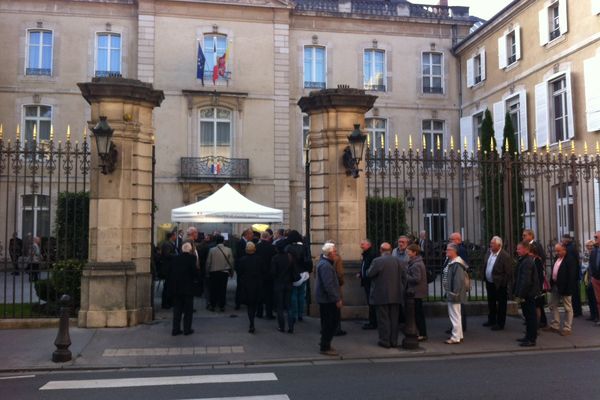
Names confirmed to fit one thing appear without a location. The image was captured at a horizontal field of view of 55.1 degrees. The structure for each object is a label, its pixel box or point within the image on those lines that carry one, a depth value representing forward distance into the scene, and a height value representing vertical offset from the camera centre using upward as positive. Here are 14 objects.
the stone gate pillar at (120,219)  10.22 +0.20
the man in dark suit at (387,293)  8.85 -0.98
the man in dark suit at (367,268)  10.23 -0.69
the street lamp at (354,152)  10.79 +1.48
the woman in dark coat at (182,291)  9.62 -1.02
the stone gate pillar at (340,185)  11.30 +0.87
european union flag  24.11 +7.03
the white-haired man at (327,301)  8.48 -1.06
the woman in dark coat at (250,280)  9.97 -0.89
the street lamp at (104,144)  9.94 +1.52
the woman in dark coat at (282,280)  9.98 -0.89
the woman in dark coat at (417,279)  9.09 -0.80
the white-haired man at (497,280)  10.09 -0.91
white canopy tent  14.17 +0.44
